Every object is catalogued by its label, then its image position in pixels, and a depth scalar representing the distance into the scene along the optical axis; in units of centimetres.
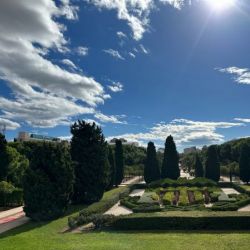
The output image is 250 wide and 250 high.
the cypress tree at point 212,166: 3285
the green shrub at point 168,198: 1933
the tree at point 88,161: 1864
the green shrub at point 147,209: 1550
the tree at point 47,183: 1384
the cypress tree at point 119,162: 3346
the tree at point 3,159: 2182
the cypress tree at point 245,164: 3175
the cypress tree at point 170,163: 3241
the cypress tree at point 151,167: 3285
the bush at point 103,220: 1226
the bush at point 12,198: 2036
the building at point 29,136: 9592
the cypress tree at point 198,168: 3702
